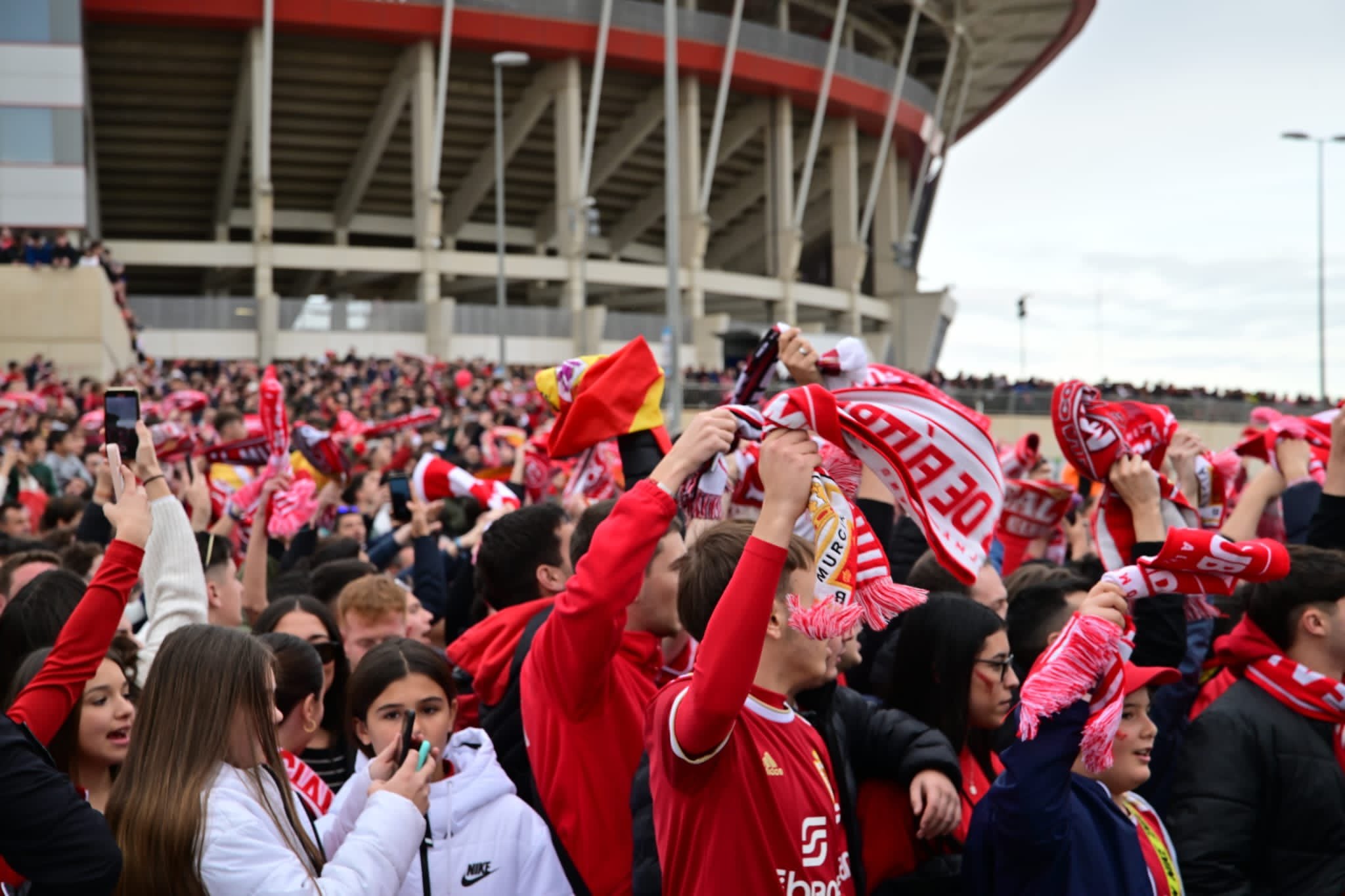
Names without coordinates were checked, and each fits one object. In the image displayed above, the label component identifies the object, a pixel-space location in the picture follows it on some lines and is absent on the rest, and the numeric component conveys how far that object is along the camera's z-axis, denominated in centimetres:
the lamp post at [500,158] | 3344
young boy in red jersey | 266
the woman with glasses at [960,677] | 355
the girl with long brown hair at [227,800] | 277
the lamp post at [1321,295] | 3738
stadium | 4028
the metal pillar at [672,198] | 1884
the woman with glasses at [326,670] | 426
